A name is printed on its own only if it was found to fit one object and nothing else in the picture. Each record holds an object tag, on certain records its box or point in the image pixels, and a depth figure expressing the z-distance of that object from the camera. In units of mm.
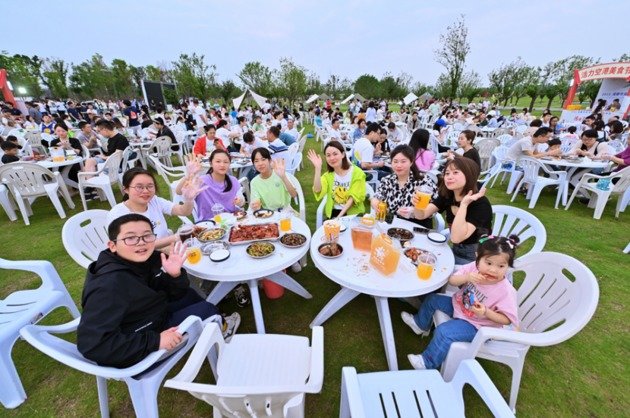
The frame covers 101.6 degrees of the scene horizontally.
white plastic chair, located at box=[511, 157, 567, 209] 5578
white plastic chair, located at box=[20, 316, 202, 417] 1408
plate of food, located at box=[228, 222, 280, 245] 2607
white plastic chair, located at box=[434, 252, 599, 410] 1629
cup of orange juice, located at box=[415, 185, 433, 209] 2727
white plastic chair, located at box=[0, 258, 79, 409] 2104
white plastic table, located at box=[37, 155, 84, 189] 5657
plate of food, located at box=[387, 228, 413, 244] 2670
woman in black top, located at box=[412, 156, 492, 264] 2494
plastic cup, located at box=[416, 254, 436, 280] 2100
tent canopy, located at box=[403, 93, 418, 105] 24533
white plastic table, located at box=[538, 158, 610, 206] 5406
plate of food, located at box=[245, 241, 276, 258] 2406
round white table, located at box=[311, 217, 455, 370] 2061
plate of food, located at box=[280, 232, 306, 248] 2557
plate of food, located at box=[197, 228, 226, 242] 2656
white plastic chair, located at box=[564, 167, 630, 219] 4938
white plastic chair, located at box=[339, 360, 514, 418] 1447
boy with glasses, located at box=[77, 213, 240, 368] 1543
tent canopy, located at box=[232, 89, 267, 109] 21734
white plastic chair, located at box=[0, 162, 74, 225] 4867
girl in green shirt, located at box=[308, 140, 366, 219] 3604
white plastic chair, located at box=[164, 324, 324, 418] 1151
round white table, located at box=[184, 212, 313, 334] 2188
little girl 1918
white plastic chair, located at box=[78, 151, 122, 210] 5582
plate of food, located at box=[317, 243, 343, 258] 2414
